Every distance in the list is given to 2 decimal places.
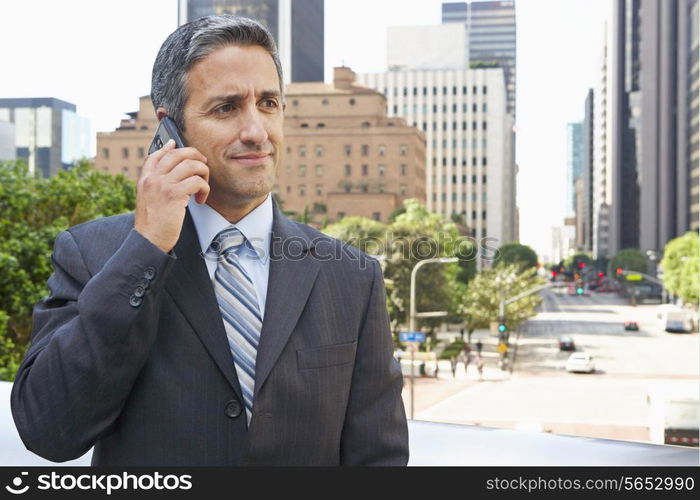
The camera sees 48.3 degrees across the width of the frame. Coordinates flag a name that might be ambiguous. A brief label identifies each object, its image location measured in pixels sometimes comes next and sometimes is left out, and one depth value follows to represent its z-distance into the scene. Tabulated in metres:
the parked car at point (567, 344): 46.03
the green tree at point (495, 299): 38.31
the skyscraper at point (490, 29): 161.50
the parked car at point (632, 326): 58.09
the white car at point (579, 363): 42.09
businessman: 1.19
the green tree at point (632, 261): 83.25
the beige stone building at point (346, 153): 65.56
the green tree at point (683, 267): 49.75
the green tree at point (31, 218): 13.16
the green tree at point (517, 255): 83.44
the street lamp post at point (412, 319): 22.73
